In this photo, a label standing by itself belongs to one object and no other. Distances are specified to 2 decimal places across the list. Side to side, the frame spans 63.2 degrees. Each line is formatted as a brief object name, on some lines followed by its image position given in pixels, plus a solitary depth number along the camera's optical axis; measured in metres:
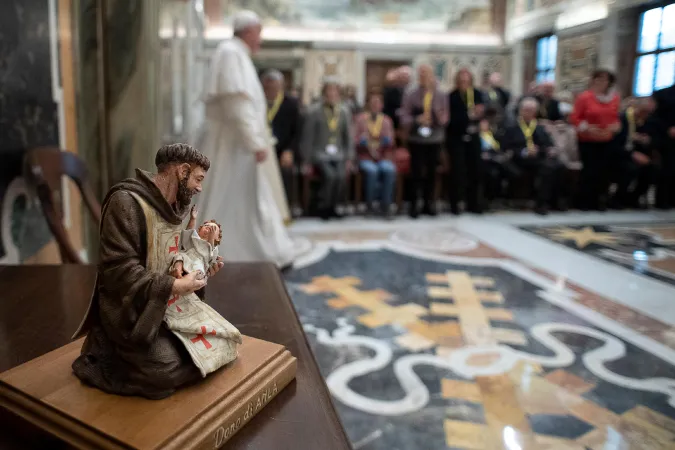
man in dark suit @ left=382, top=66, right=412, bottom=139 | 7.41
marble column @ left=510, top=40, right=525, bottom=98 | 12.95
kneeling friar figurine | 0.75
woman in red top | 6.97
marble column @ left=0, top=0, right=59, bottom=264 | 2.13
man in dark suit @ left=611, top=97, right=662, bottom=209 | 7.29
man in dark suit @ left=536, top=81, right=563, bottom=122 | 8.10
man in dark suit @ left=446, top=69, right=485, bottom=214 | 6.63
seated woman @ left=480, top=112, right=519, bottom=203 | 7.16
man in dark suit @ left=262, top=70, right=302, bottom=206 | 6.67
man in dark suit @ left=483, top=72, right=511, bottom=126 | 7.82
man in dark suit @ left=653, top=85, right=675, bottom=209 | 7.17
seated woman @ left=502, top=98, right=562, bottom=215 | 7.15
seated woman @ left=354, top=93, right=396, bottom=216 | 6.77
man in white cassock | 3.39
